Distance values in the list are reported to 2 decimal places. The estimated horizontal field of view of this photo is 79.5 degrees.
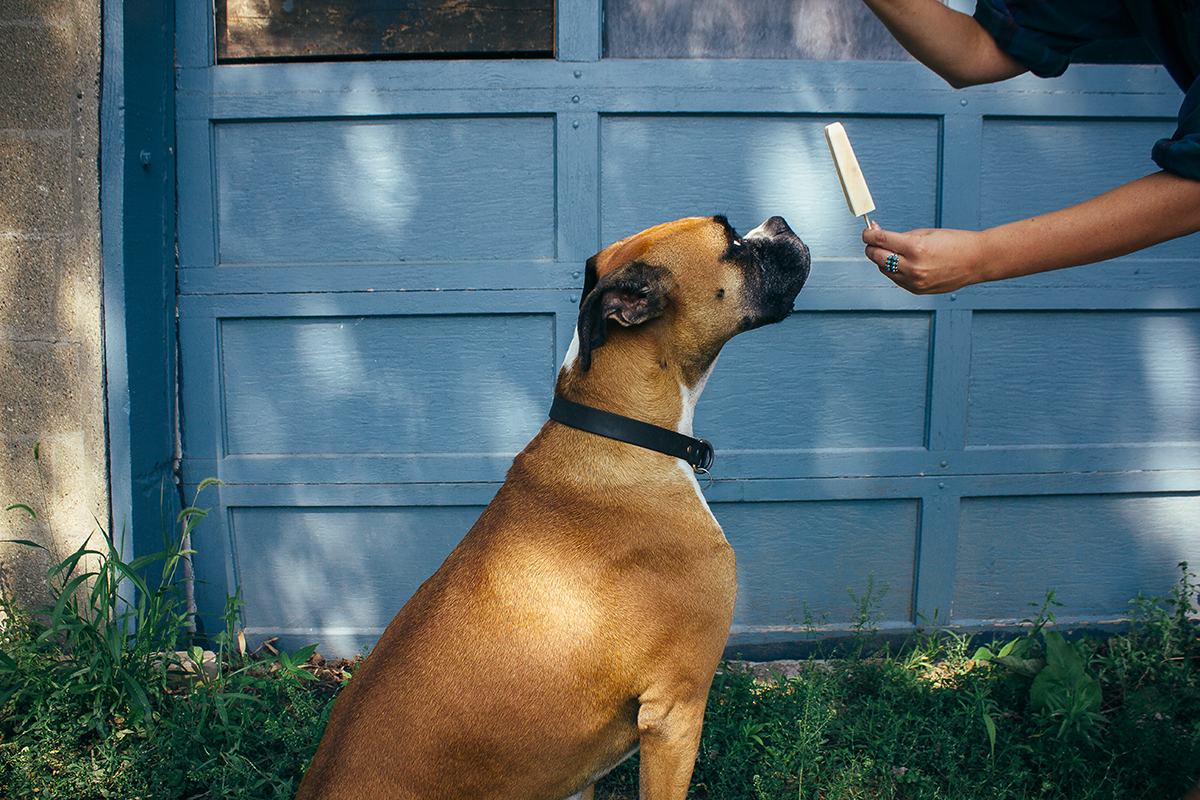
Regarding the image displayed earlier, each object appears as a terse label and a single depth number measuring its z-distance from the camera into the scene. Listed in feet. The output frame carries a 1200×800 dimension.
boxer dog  5.64
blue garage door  10.64
